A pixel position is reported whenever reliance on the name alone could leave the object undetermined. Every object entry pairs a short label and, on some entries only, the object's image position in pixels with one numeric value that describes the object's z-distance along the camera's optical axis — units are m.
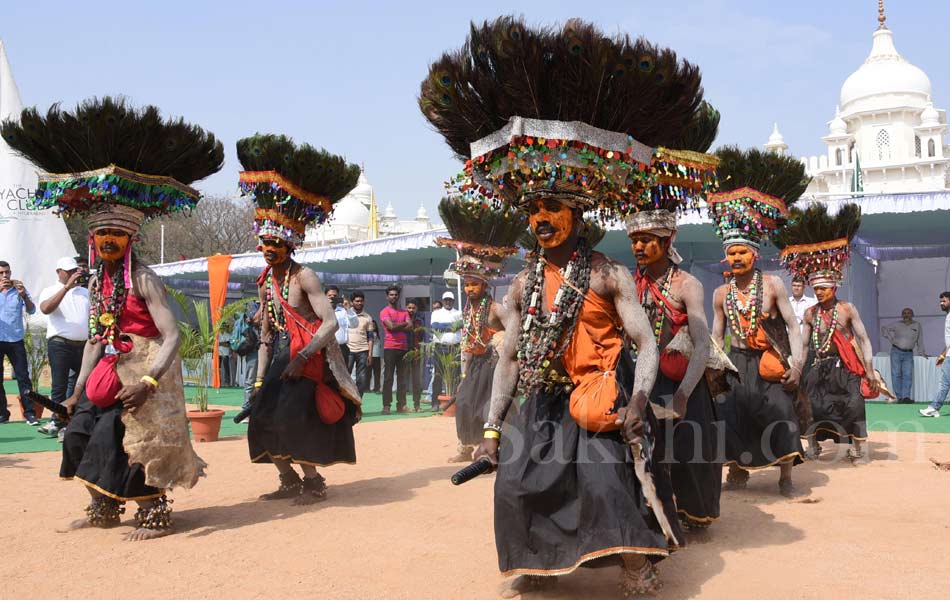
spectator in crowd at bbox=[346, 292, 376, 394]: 15.39
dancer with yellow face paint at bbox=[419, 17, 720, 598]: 4.10
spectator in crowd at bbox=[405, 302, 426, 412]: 15.61
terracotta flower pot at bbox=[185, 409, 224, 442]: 10.79
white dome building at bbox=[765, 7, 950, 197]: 46.06
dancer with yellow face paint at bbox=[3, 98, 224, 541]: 5.62
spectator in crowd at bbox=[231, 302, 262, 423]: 15.94
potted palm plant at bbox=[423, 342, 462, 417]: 15.63
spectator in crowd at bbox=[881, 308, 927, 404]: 15.66
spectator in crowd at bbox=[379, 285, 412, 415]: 15.20
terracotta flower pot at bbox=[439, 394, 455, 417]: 14.84
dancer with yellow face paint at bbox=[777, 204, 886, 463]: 8.80
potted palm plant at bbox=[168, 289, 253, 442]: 10.88
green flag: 27.05
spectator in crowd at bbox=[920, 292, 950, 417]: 13.37
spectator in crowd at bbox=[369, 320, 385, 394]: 16.11
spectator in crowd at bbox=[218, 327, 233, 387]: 21.85
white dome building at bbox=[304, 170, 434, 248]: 42.40
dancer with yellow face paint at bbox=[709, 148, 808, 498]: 6.92
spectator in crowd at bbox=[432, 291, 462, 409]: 15.56
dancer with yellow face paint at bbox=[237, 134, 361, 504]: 6.71
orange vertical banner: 21.08
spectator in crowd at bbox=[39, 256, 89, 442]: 10.70
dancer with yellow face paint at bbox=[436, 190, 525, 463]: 8.84
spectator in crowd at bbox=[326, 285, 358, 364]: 14.50
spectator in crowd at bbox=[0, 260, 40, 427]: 11.62
